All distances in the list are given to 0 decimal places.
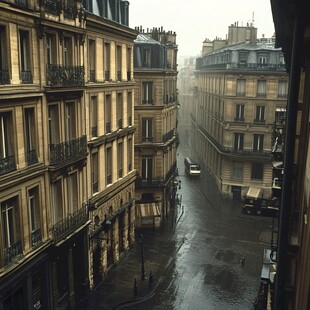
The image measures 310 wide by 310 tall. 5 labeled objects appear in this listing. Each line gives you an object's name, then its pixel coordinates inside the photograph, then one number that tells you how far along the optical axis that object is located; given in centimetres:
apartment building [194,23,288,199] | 5506
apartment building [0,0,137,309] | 2047
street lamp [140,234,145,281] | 3401
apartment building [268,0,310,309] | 593
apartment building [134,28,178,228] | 4628
